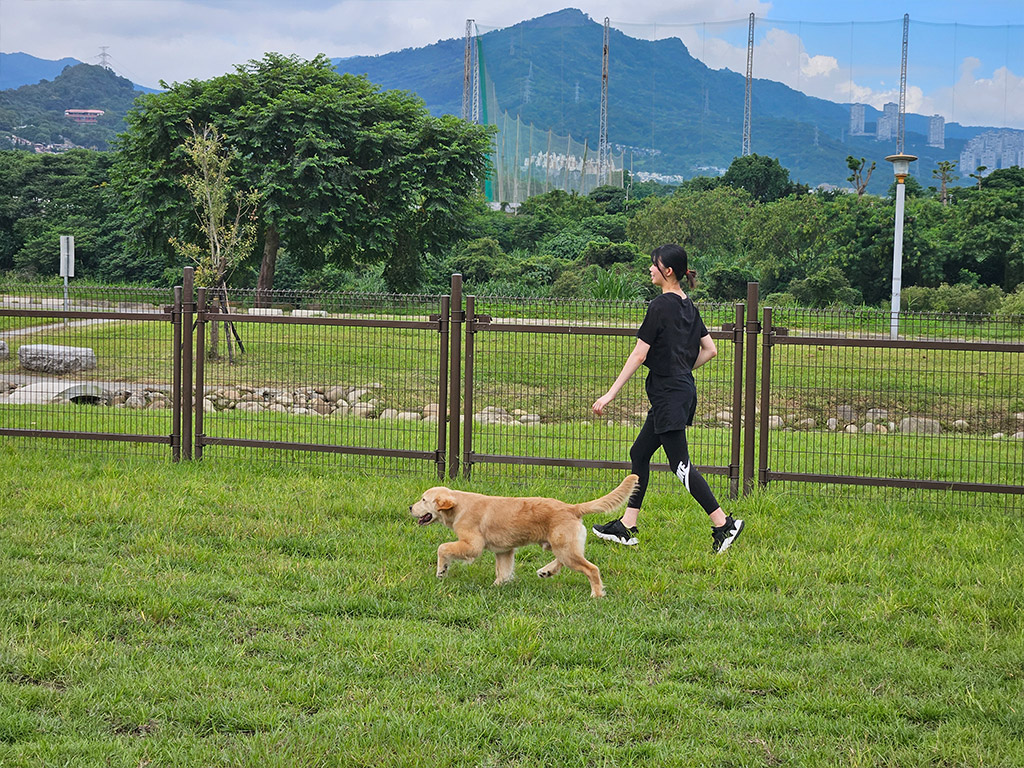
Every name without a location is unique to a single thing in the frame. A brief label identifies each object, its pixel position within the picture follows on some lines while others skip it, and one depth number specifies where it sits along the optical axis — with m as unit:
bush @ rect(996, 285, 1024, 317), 23.58
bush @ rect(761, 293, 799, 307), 28.71
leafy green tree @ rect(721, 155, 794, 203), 47.34
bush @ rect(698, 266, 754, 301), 30.61
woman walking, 6.70
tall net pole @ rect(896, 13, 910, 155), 55.39
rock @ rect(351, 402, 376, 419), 11.18
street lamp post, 19.91
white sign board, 25.83
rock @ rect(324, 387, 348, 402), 11.76
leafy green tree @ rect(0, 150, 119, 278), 45.72
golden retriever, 5.92
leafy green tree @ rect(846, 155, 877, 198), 39.16
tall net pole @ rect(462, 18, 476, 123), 60.78
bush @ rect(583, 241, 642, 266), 34.25
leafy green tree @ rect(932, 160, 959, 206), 44.38
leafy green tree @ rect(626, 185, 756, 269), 37.31
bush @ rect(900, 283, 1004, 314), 26.02
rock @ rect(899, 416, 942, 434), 9.10
